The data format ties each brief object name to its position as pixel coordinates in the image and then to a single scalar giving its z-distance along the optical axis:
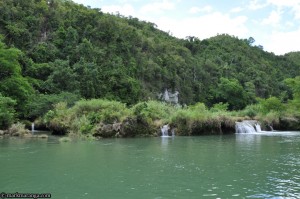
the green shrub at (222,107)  57.91
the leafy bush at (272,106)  45.38
